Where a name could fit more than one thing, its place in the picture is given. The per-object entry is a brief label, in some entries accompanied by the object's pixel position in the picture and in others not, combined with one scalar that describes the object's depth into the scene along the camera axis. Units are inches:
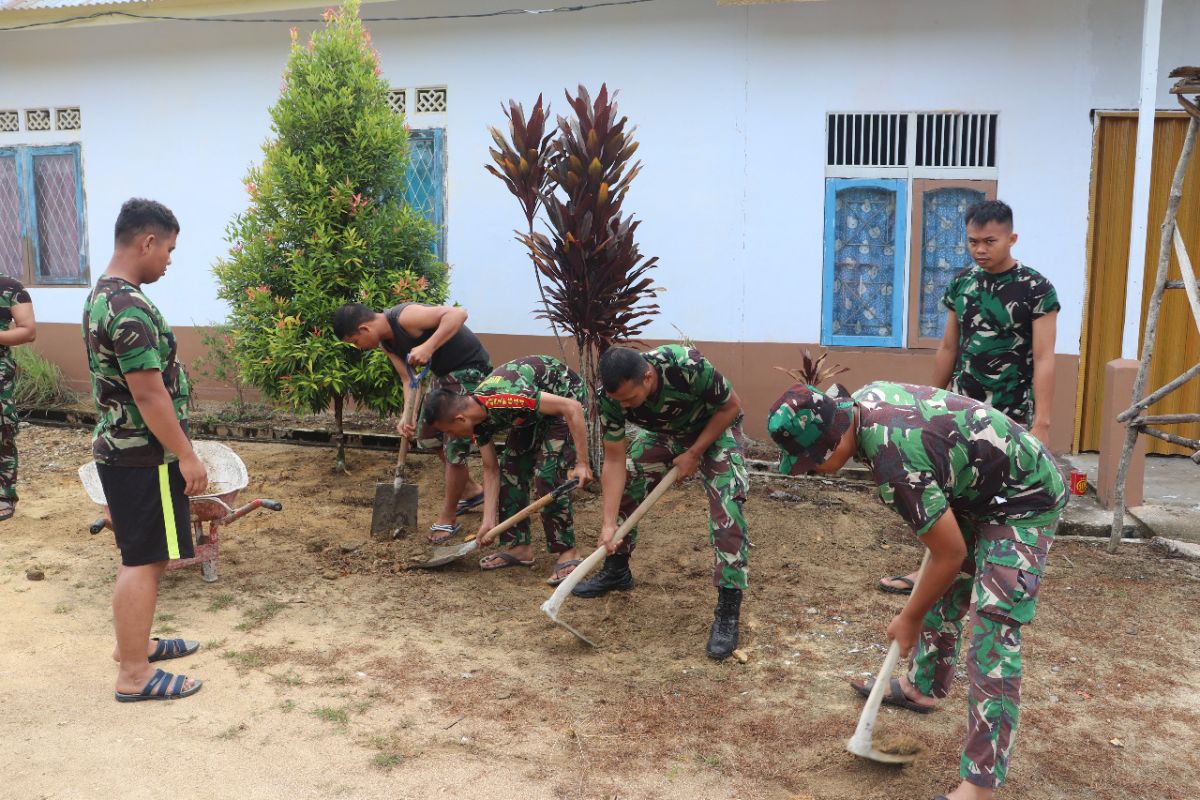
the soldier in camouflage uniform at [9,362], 225.9
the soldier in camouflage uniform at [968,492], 103.9
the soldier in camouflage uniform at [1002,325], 167.3
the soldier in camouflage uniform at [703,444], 155.4
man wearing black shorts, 135.6
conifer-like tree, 249.0
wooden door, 266.2
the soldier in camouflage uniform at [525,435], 179.2
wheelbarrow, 179.9
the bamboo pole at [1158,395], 195.2
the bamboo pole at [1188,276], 200.5
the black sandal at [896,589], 185.9
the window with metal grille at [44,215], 358.6
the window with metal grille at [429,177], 308.8
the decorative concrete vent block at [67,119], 354.0
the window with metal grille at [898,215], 272.5
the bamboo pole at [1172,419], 196.4
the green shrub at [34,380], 350.3
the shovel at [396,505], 220.4
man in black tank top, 205.6
